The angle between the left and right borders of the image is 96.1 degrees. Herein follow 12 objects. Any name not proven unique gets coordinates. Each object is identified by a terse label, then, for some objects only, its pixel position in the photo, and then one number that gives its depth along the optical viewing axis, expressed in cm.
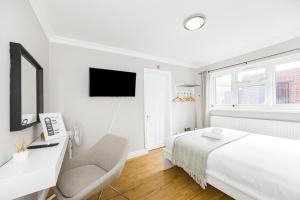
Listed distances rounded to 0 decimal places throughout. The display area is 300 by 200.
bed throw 192
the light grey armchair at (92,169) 136
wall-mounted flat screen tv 270
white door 370
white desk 85
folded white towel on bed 235
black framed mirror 114
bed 127
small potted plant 107
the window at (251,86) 322
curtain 411
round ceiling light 200
